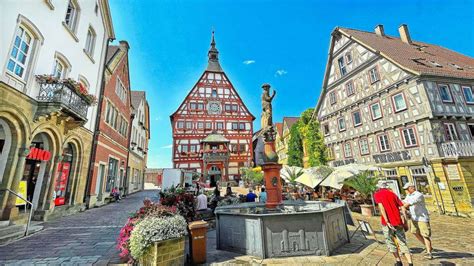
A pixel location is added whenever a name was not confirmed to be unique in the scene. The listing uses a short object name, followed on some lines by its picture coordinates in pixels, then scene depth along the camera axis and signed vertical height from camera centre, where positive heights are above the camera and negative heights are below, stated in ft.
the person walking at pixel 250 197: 35.94 -2.49
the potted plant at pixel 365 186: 37.99 -1.61
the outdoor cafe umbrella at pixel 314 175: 44.37 +0.87
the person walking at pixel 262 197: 35.71 -2.57
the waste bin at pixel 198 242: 16.52 -4.56
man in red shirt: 15.35 -3.25
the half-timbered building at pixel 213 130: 108.99 +30.05
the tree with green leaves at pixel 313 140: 73.71 +14.51
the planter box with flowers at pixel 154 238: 14.58 -3.63
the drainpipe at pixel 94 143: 43.37 +9.73
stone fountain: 16.93 -4.32
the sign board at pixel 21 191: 27.53 +0.14
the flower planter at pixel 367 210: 37.40 -5.77
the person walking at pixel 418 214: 17.81 -3.39
